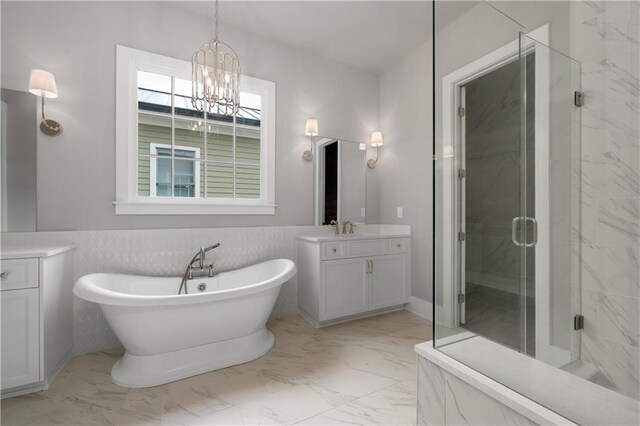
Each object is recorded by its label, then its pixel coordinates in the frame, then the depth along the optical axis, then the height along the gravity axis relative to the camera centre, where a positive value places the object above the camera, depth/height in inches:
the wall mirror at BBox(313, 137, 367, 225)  126.9 +15.2
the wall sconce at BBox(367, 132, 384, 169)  139.1 +34.5
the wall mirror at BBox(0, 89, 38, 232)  78.1 +14.5
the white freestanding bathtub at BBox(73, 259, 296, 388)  68.7 -28.7
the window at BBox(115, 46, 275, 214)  93.8 +25.2
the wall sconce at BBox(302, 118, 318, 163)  121.8 +35.0
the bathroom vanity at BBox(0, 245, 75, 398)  64.4 -24.6
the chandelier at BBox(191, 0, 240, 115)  82.4 +37.4
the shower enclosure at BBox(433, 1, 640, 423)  53.1 +6.4
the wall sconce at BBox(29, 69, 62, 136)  77.7 +33.9
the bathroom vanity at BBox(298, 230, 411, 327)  106.4 -24.1
